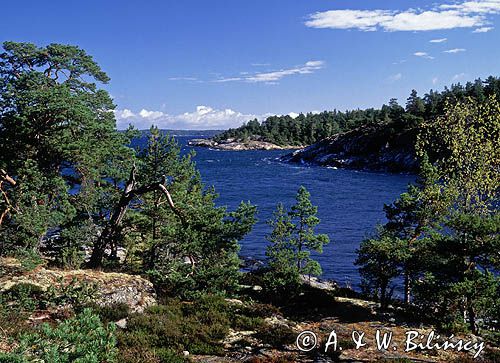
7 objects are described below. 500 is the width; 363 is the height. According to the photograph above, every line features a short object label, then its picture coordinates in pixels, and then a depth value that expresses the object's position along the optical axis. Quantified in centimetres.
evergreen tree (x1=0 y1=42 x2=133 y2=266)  1777
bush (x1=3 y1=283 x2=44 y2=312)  1473
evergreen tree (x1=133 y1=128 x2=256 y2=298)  1928
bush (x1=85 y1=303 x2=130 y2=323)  1531
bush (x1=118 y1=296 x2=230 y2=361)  1335
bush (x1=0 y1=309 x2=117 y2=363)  569
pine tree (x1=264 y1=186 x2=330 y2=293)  2108
